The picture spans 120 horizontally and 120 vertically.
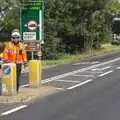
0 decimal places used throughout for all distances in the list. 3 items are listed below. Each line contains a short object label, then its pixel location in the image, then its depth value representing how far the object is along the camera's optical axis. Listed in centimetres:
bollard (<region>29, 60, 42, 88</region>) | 2006
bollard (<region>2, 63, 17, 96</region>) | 1730
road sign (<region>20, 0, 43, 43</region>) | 2114
